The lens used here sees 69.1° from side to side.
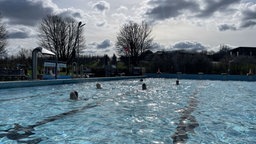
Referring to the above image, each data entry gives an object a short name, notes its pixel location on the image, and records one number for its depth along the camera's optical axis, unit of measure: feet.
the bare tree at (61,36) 80.00
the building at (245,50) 125.87
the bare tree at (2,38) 60.52
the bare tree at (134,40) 99.66
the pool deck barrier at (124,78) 33.25
